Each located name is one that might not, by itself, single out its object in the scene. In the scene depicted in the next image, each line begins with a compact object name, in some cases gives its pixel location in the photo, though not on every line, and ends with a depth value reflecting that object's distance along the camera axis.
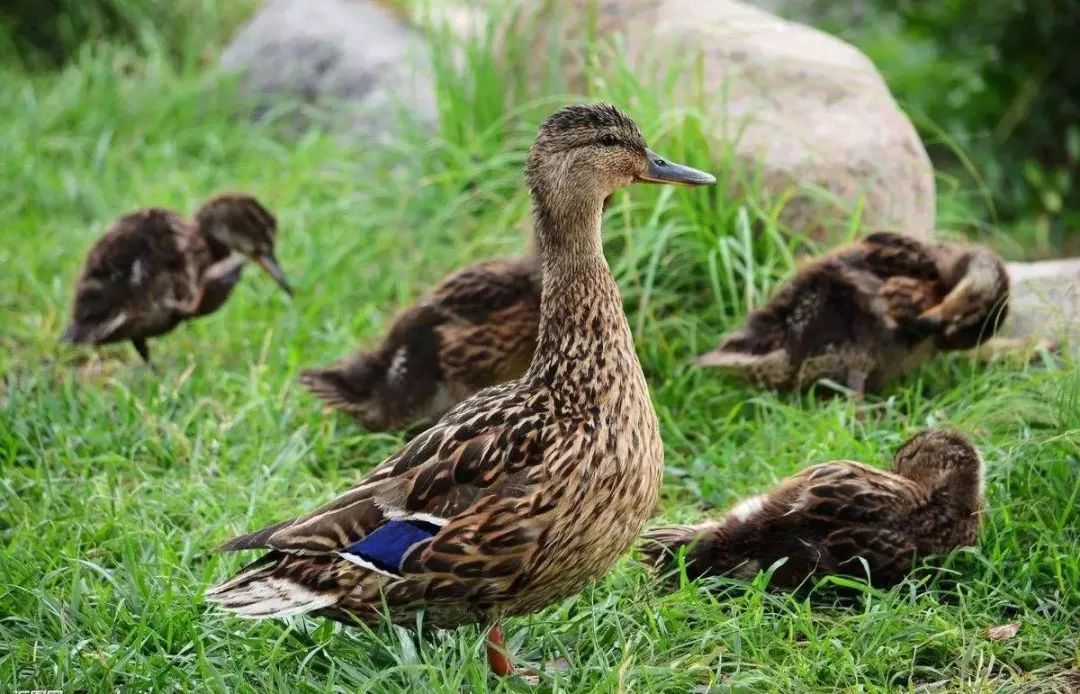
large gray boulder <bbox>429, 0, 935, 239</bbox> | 10.77
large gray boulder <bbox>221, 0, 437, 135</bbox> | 15.36
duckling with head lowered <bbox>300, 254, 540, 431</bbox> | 9.70
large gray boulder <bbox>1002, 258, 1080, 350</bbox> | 9.72
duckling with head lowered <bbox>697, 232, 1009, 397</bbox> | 9.53
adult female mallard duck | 6.33
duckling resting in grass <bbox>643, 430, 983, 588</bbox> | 7.45
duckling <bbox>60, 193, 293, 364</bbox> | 10.54
